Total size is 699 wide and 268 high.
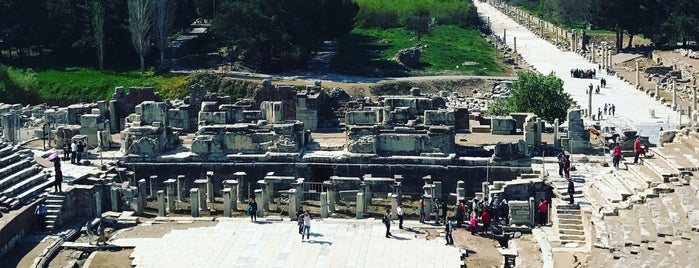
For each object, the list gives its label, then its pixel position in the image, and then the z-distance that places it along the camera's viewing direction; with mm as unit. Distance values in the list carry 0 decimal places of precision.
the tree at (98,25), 86438
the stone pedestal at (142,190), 50438
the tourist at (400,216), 46312
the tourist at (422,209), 47656
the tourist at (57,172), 48125
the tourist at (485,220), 45594
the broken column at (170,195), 50219
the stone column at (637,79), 89625
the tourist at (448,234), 44250
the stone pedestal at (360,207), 48469
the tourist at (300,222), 45281
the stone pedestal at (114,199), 49531
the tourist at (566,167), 49531
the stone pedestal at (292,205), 48406
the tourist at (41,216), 46000
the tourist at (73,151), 54250
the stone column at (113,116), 63969
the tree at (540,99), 66812
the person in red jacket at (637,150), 50469
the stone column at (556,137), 55344
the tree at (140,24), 85500
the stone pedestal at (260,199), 48656
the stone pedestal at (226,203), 49000
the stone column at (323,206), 48625
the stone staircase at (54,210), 46312
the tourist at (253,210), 47812
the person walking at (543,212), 46156
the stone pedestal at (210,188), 51625
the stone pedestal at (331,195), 49375
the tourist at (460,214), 46500
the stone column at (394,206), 48000
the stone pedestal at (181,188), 52156
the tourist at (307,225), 44594
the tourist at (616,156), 50188
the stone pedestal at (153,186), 52562
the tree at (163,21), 87938
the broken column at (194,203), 49188
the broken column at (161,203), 49406
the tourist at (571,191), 46250
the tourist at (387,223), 45131
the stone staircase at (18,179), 45844
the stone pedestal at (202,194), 50312
